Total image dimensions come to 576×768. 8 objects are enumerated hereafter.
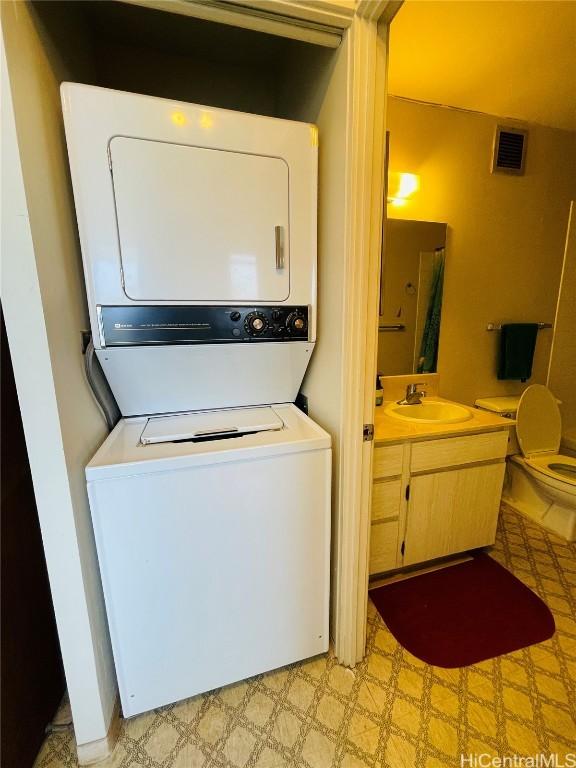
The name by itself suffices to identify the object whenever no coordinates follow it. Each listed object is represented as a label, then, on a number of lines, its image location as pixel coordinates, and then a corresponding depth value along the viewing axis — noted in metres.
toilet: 2.06
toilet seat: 2.02
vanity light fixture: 1.90
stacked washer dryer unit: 0.99
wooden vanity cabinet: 1.57
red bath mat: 1.40
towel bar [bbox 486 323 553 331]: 2.33
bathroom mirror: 1.95
